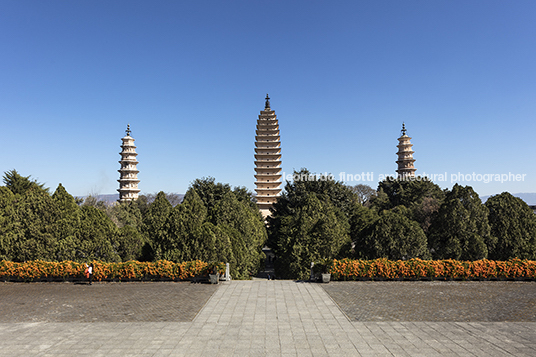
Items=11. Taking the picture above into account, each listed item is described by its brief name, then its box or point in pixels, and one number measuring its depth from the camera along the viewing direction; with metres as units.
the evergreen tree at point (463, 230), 21.12
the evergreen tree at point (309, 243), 22.38
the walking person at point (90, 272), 18.41
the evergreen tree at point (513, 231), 21.17
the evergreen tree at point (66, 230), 20.59
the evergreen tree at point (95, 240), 20.61
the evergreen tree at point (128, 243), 21.55
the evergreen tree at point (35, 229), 20.56
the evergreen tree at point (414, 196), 51.14
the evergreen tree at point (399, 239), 20.78
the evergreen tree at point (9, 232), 20.50
